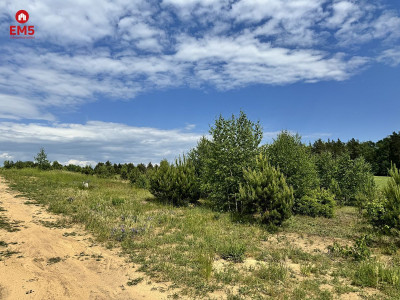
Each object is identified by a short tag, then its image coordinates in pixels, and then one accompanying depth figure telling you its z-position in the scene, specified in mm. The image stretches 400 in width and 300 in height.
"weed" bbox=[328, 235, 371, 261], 8141
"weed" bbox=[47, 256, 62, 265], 7535
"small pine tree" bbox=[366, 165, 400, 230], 9594
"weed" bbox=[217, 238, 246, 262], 8050
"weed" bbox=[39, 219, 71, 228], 10955
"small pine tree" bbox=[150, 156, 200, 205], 17359
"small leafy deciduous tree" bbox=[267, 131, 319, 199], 16359
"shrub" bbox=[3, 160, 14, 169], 37184
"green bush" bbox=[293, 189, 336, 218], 15594
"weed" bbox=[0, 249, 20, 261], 7618
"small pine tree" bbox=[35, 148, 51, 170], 34688
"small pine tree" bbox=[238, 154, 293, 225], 11758
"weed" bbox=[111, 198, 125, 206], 15567
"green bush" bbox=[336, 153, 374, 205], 23062
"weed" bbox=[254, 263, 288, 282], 6768
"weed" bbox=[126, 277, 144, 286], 6444
